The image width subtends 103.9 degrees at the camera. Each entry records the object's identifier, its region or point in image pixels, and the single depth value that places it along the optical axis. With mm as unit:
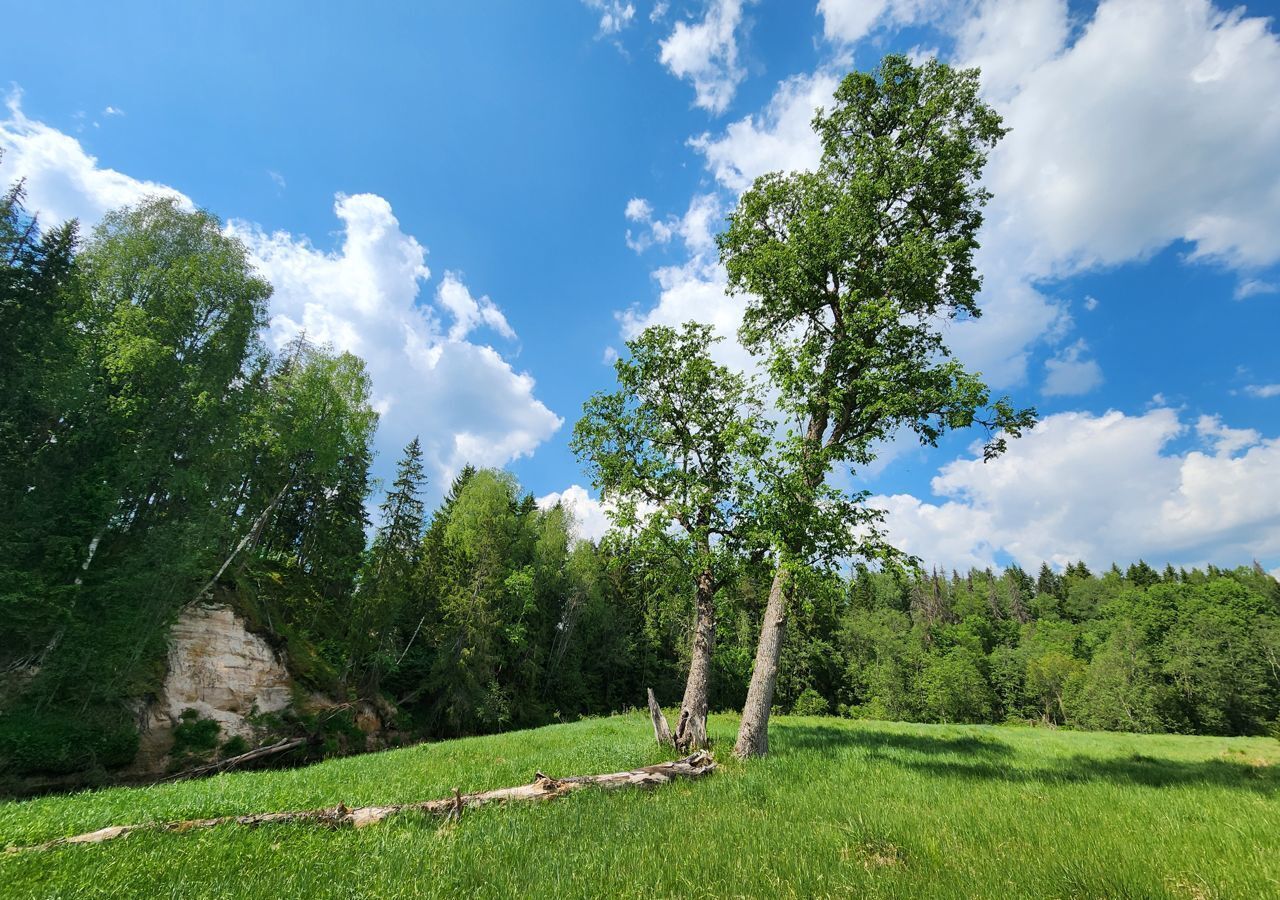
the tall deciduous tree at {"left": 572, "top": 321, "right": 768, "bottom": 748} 14516
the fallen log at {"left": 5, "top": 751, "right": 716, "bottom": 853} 6637
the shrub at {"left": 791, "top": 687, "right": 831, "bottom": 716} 59750
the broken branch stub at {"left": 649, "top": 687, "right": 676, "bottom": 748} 12938
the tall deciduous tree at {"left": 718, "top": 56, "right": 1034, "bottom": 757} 12305
